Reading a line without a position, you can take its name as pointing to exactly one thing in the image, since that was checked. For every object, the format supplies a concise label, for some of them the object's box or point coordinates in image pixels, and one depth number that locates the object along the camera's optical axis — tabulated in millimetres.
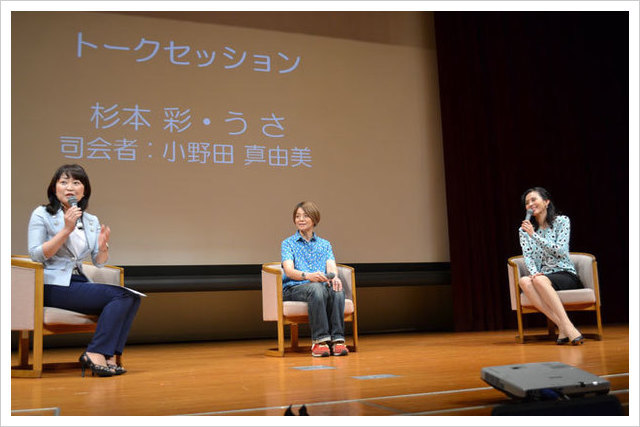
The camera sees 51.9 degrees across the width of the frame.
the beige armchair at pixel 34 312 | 2846
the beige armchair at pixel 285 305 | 3766
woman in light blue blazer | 2822
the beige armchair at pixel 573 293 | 4070
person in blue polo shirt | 3627
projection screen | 4598
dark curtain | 5605
